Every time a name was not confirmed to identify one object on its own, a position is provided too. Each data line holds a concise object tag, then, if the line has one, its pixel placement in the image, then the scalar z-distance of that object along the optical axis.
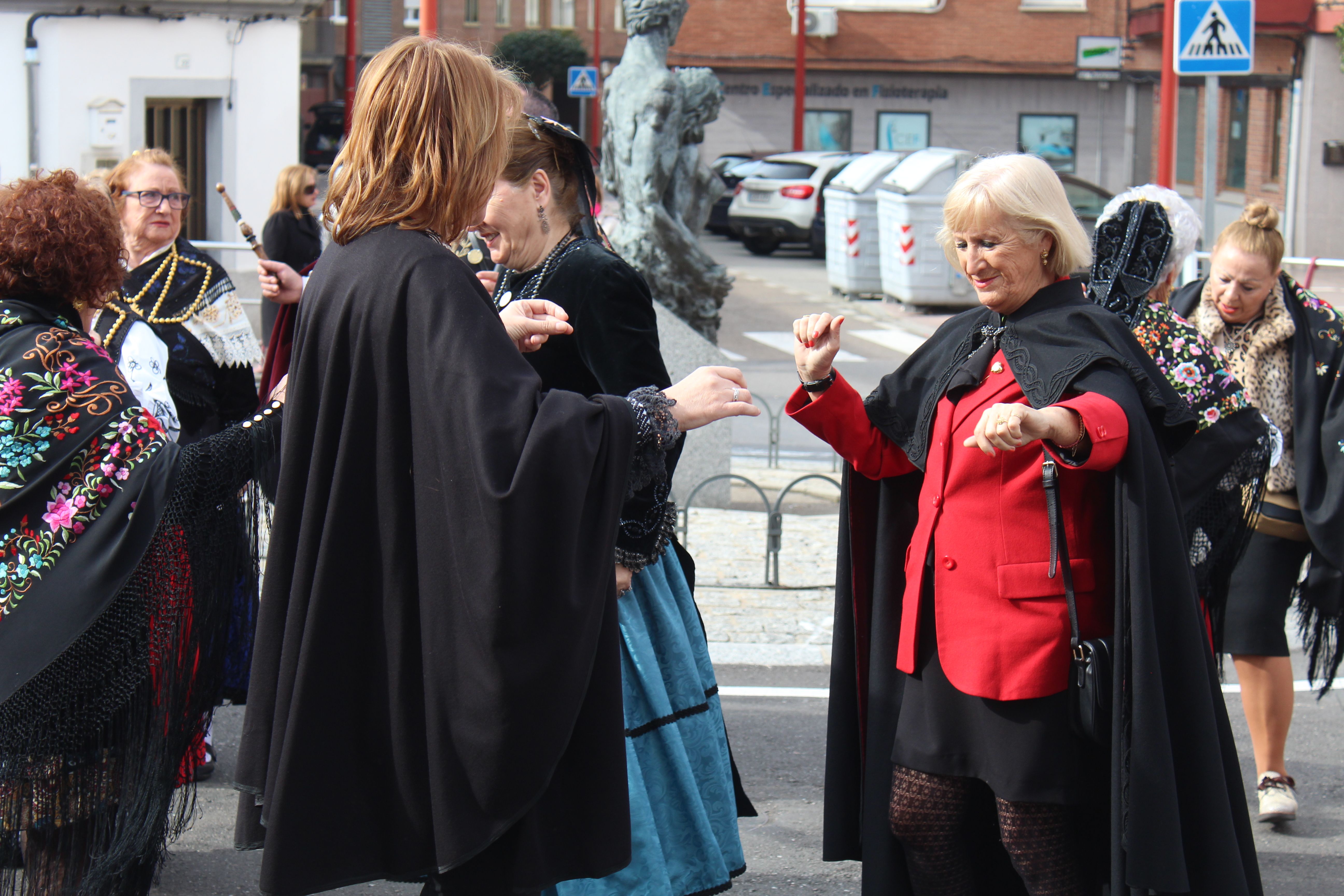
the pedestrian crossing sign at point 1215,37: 9.04
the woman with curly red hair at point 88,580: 2.99
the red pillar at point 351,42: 22.41
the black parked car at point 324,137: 37.03
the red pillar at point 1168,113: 10.66
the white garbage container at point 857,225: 18.67
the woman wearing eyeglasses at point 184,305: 4.79
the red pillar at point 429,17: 7.12
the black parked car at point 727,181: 26.66
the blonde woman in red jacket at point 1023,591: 2.70
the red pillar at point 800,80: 36.22
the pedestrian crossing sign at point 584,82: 30.03
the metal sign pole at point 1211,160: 9.41
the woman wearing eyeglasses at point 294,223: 10.08
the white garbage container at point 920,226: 16.98
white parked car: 24.47
